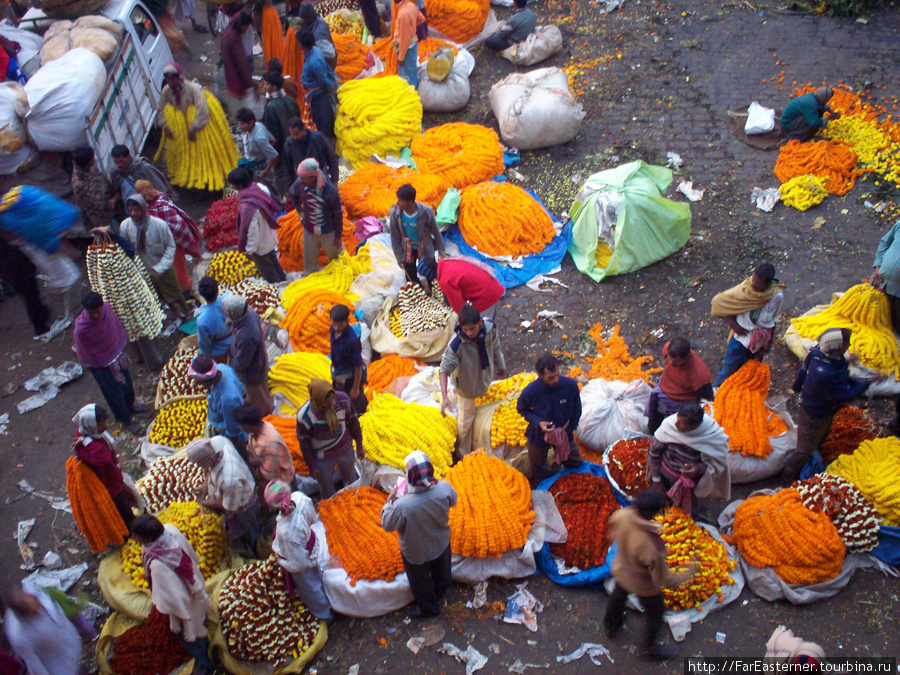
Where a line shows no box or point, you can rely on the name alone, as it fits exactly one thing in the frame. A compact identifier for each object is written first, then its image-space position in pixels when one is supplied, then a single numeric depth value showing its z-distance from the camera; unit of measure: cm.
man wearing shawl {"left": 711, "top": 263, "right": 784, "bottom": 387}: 528
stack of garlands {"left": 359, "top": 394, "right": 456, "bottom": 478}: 538
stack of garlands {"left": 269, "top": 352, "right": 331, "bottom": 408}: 611
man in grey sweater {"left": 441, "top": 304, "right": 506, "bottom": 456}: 498
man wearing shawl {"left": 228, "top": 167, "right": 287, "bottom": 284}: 682
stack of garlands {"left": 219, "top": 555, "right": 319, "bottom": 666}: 447
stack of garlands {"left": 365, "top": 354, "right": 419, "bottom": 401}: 625
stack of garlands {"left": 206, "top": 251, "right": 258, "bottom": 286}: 733
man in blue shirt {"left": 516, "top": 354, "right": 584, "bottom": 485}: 483
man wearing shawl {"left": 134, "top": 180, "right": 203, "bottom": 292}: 672
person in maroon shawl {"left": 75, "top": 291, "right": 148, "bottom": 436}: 572
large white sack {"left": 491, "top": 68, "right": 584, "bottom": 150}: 868
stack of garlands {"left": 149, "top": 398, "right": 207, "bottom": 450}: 588
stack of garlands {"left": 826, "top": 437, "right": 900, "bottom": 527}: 473
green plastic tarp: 723
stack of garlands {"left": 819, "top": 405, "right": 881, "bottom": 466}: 538
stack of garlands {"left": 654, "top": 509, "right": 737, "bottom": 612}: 454
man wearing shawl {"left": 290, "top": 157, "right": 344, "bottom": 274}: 687
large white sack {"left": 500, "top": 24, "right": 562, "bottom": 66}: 1048
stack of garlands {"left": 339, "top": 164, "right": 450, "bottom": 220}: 793
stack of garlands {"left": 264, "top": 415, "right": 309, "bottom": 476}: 555
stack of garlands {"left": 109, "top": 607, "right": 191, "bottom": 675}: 443
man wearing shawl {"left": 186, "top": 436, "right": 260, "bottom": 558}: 455
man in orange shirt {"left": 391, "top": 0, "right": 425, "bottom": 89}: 925
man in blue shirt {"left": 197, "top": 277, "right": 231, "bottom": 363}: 570
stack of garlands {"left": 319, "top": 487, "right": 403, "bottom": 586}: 471
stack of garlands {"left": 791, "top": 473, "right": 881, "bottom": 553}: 465
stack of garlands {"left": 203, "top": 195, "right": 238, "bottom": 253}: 779
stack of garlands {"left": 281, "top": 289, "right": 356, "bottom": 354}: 664
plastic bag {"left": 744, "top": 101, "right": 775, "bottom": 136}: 867
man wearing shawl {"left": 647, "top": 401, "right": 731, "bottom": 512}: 443
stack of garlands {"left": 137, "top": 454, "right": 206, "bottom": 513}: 525
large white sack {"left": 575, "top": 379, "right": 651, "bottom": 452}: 554
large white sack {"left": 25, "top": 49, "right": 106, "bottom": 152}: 704
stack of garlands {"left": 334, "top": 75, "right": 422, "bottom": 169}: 879
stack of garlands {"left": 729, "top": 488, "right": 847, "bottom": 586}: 454
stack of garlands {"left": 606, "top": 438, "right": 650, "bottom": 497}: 507
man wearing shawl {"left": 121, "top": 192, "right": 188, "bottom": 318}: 646
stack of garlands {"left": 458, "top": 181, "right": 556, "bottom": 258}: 760
